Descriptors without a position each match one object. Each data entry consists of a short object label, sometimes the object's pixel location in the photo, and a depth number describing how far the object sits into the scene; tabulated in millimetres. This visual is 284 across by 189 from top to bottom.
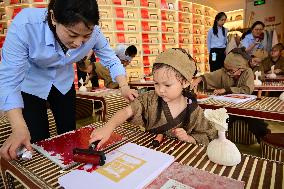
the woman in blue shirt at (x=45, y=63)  938
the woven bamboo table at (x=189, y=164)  744
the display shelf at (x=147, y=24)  6539
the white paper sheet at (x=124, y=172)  726
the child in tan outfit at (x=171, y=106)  1206
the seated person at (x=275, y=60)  4395
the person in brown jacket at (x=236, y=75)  2545
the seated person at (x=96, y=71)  4121
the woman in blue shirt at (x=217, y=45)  5945
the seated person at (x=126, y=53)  3945
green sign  8258
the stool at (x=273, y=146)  1713
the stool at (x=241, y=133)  2742
